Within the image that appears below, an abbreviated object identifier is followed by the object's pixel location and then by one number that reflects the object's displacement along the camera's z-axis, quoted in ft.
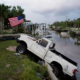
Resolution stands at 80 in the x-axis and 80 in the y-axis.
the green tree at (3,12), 70.68
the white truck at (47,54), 23.03
